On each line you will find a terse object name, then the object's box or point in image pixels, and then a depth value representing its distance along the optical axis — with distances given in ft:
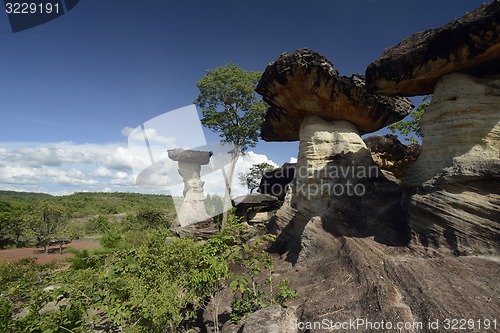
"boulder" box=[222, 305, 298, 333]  16.34
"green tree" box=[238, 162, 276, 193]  101.96
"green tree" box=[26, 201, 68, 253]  100.63
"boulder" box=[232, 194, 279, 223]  61.62
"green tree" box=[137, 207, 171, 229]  103.82
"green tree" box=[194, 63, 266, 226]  70.03
